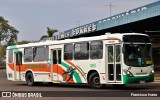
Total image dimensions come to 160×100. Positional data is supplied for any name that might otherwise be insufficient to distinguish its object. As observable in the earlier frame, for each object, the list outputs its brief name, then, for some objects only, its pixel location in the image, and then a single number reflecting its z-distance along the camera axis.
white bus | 19.59
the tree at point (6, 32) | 121.86
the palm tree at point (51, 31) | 84.00
